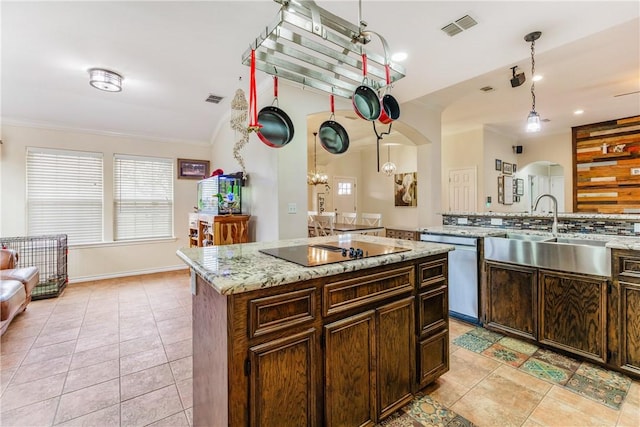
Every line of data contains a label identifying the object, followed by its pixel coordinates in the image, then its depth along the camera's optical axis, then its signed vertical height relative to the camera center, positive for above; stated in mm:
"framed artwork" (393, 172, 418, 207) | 7445 +627
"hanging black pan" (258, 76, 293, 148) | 1915 +597
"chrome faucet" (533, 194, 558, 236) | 2766 -114
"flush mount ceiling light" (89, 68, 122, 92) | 3006 +1443
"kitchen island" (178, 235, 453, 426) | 1111 -559
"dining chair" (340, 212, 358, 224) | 6496 -113
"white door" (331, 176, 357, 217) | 8023 +548
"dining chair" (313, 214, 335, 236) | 5124 -224
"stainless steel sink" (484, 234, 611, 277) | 2091 -344
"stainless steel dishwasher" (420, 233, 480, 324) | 2838 -657
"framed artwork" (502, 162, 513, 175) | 6531 +991
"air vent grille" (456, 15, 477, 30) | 2170 +1453
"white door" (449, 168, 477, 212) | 6070 +485
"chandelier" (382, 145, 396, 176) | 6636 +1032
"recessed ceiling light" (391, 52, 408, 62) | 2674 +1470
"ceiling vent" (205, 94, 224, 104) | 3838 +1567
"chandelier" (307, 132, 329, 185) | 6531 +822
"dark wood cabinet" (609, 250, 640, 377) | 1952 -686
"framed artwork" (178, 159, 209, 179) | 5402 +872
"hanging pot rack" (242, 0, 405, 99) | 1268 +847
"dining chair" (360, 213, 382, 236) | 6586 -152
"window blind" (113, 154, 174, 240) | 4883 +313
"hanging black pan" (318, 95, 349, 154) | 2192 +579
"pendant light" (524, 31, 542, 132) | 2644 +874
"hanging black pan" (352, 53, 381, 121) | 1734 +681
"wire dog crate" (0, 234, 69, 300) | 3924 -599
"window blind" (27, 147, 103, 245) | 4262 +335
